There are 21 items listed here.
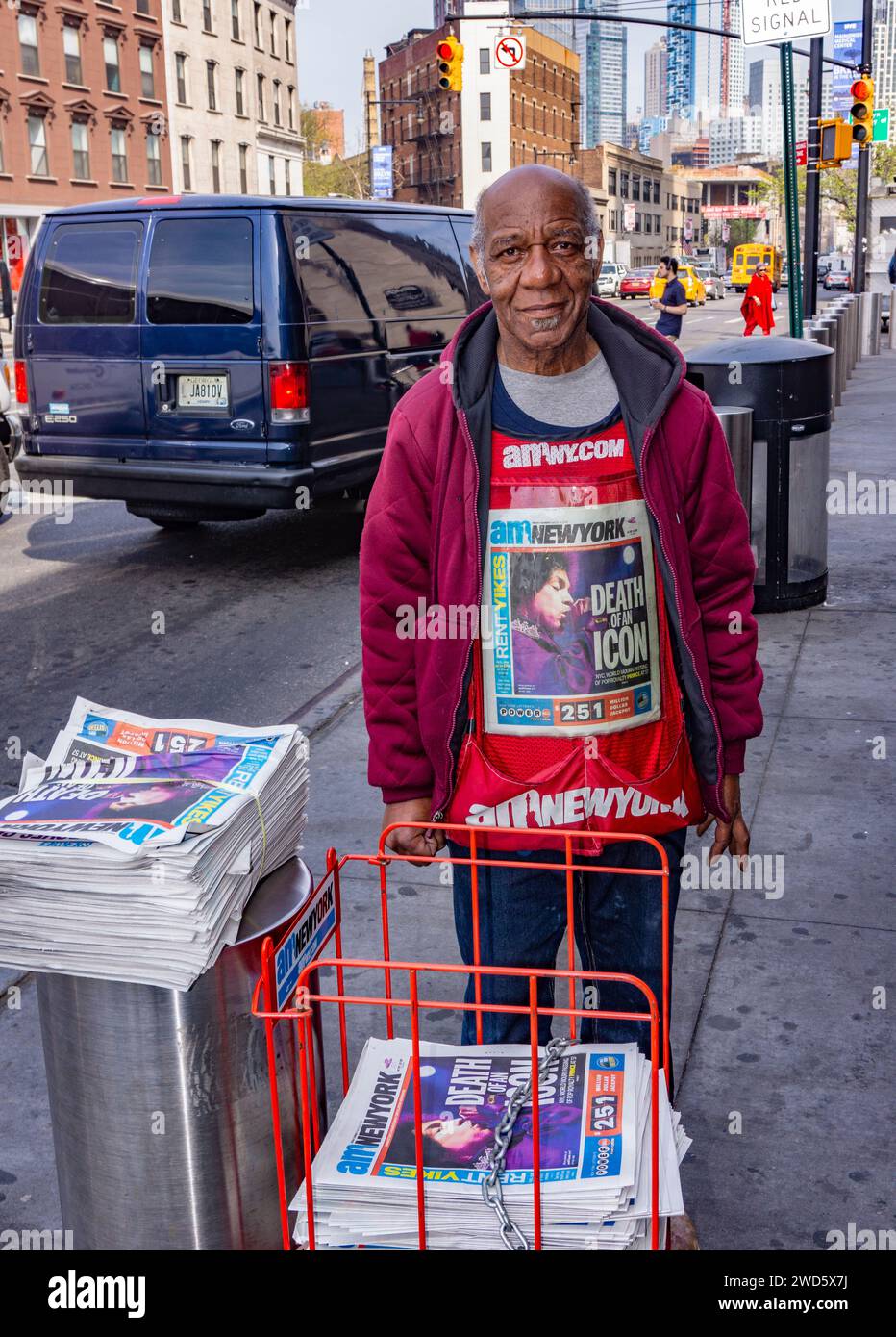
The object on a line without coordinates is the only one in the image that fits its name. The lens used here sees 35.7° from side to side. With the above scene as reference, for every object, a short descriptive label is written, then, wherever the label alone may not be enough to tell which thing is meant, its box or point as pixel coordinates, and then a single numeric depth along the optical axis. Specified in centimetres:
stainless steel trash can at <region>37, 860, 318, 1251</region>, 209
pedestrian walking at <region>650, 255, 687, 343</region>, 2453
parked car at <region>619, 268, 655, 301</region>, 6525
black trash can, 723
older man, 242
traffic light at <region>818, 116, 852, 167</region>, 1777
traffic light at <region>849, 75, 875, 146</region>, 2098
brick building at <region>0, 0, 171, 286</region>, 4331
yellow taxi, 5316
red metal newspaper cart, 183
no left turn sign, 3394
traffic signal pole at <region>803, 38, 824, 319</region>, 1748
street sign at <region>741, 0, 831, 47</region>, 1217
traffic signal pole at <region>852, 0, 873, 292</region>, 2472
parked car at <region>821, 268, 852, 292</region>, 6450
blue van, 838
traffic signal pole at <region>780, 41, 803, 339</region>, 1415
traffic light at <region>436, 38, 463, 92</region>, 2322
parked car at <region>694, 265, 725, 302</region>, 6594
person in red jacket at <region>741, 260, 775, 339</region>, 2528
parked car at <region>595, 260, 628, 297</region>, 6544
